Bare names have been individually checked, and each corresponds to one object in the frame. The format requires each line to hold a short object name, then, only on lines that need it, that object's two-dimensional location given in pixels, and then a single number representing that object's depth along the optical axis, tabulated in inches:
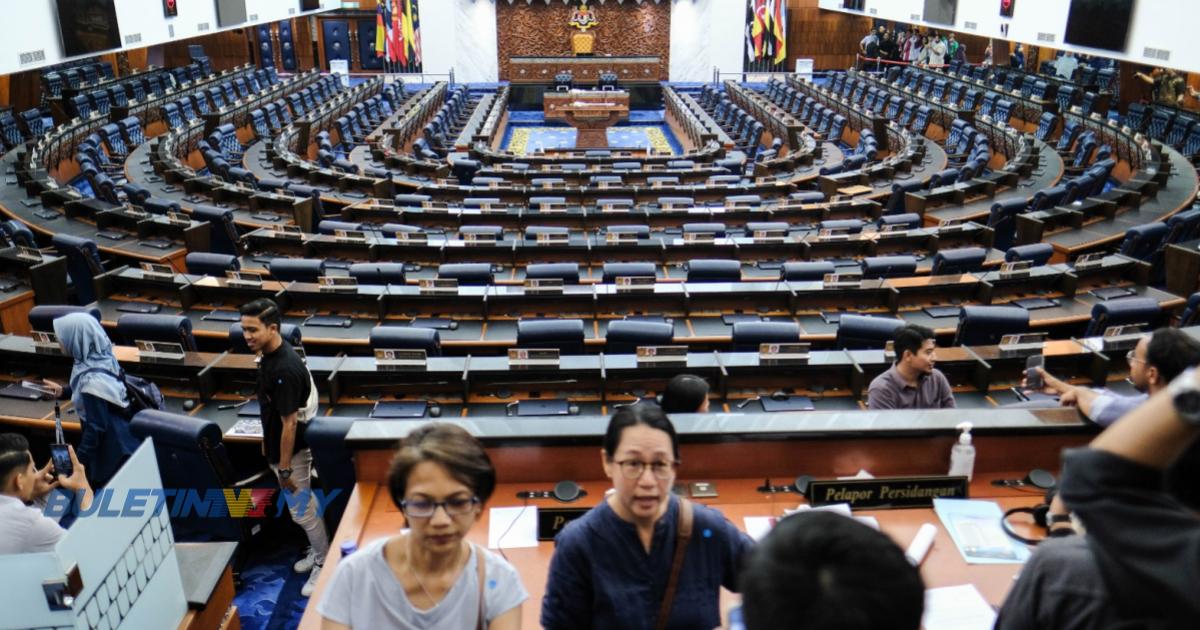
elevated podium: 798.7
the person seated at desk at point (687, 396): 124.8
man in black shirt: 143.3
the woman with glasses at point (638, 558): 74.2
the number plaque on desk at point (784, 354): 192.4
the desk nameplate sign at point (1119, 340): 198.1
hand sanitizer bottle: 111.0
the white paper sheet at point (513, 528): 105.7
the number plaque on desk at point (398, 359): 195.6
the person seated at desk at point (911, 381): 143.4
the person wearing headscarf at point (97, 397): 155.6
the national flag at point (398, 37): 1011.3
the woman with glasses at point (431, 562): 70.7
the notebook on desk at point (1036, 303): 254.4
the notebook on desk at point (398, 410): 188.7
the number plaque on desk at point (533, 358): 195.8
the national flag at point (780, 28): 1032.8
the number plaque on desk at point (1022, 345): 199.6
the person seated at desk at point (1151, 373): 110.3
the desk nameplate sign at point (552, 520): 106.2
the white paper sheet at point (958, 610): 87.1
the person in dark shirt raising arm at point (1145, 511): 40.4
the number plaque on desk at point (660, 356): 193.9
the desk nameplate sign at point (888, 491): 106.7
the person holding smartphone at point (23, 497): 100.3
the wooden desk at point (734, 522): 95.3
